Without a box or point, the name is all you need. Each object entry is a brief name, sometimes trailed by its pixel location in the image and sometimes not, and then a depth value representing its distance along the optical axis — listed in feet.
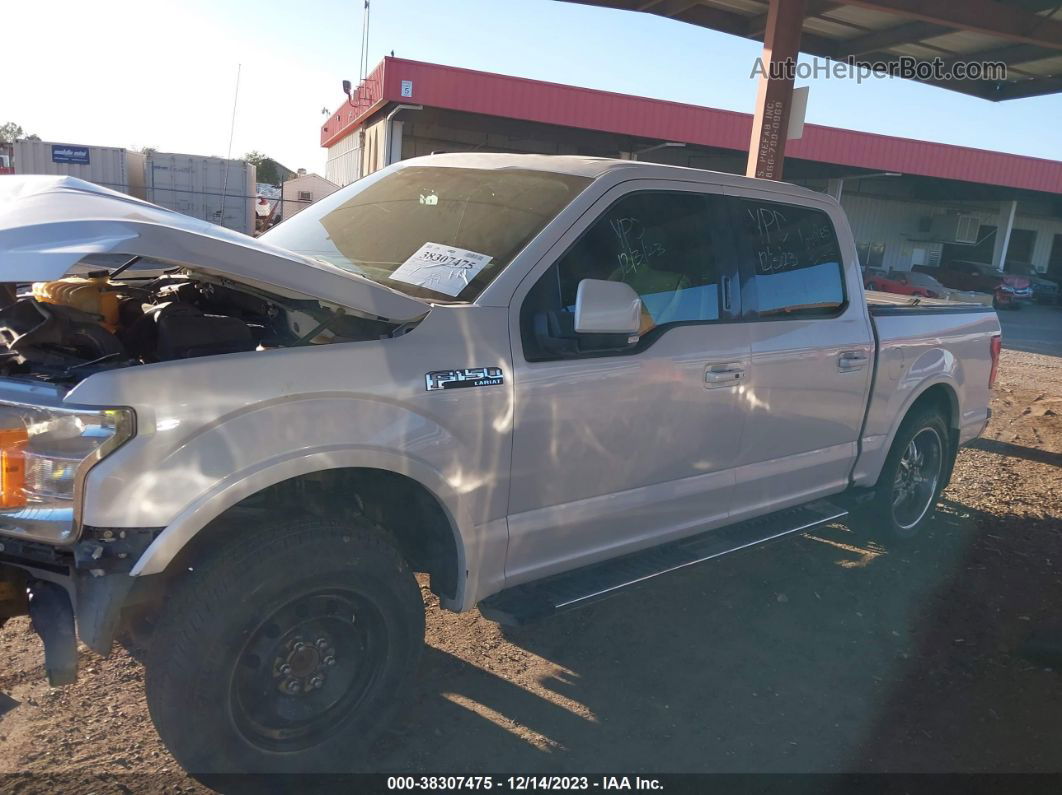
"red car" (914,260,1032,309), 107.04
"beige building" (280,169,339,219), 104.63
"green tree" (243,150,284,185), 224.37
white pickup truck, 7.56
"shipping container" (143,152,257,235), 73.31
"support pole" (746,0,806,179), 26.81
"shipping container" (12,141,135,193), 71.36
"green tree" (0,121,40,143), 266.65
